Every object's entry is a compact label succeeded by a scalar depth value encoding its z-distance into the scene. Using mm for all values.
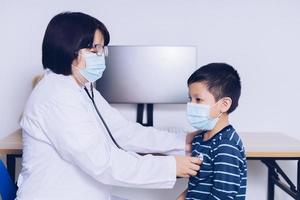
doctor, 1303
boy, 1310
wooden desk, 1778
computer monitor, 2219
